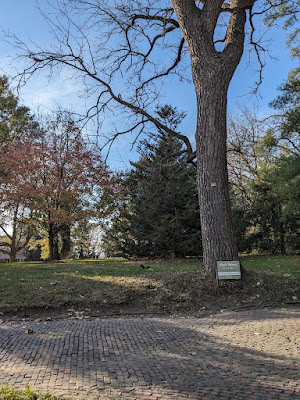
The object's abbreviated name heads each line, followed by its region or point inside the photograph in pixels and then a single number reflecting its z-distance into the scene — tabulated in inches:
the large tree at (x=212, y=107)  304.5
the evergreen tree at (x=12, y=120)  866.8
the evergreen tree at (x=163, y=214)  692.1
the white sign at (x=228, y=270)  291.7
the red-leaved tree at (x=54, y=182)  648.4
